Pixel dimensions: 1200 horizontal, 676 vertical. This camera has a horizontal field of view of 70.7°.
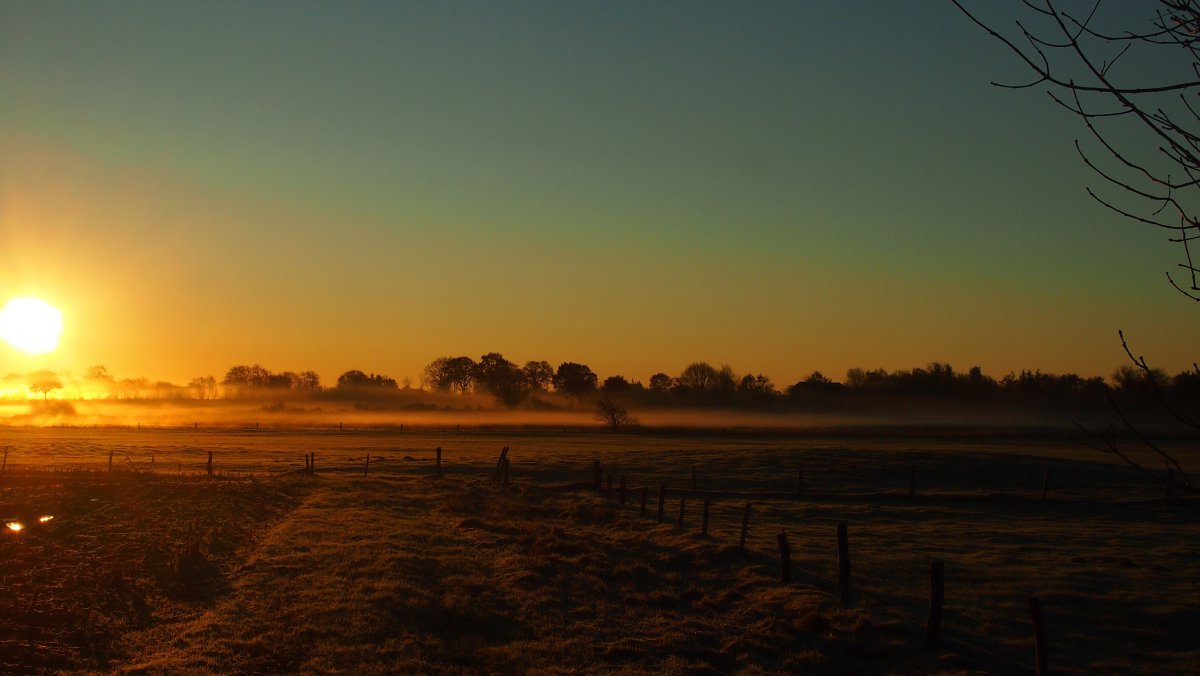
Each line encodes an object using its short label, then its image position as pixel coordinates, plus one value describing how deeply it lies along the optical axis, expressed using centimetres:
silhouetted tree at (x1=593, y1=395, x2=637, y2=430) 10831
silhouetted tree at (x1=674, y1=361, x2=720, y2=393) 19170
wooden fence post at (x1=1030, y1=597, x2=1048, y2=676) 1323
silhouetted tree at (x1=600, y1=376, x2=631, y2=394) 18588
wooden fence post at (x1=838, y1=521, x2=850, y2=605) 1845
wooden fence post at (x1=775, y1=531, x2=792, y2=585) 2020
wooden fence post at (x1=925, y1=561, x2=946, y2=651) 1537
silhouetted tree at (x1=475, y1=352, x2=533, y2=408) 18581
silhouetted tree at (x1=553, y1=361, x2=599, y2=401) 19088
